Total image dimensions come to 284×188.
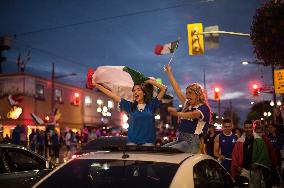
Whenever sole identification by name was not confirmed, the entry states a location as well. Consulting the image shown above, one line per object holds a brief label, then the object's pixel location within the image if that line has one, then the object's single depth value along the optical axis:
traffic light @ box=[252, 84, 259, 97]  24.37
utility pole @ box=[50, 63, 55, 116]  28.20
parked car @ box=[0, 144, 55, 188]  4.54
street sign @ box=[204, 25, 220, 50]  13.30
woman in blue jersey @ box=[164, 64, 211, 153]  4.36
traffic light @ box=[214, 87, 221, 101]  22.83
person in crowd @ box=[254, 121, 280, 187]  5.45
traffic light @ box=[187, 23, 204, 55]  12.38
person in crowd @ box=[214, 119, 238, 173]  6.02
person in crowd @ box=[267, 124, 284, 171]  8.97
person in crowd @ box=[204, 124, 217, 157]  8.60
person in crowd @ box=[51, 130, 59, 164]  17.89
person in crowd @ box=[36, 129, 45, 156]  19.00
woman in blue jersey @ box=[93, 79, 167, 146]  4.30
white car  2.90
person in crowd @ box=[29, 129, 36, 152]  18.55
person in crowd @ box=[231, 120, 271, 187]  5.40
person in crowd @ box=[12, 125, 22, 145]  16.60
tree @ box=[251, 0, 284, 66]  6.62
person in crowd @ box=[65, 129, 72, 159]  22.28
